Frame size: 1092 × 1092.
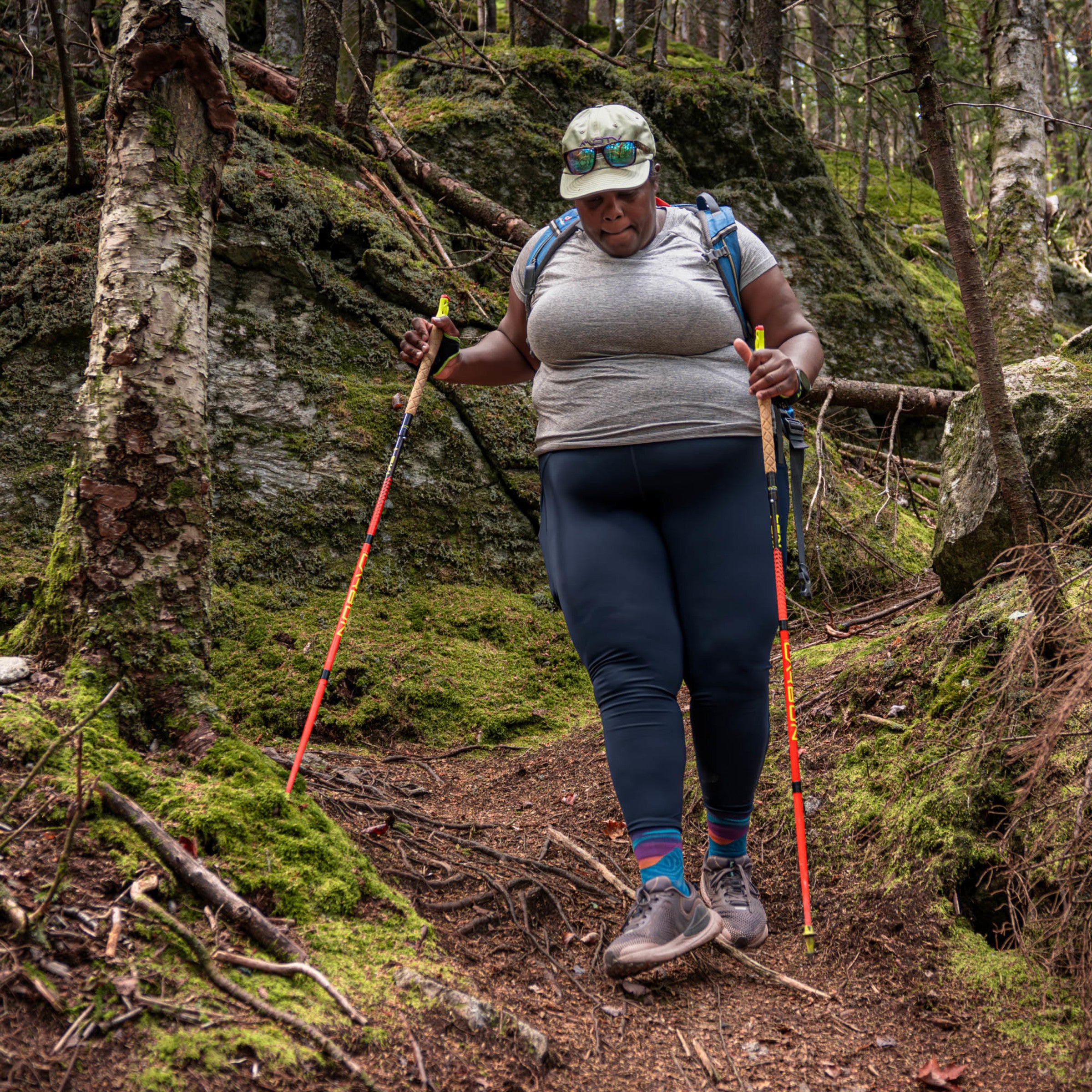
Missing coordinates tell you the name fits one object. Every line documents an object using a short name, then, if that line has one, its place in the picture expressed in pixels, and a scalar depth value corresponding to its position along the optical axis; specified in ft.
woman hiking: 8.91
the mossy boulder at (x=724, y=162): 25.67
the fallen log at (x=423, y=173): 22.95
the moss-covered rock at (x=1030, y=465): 12.31
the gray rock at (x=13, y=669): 8.05
